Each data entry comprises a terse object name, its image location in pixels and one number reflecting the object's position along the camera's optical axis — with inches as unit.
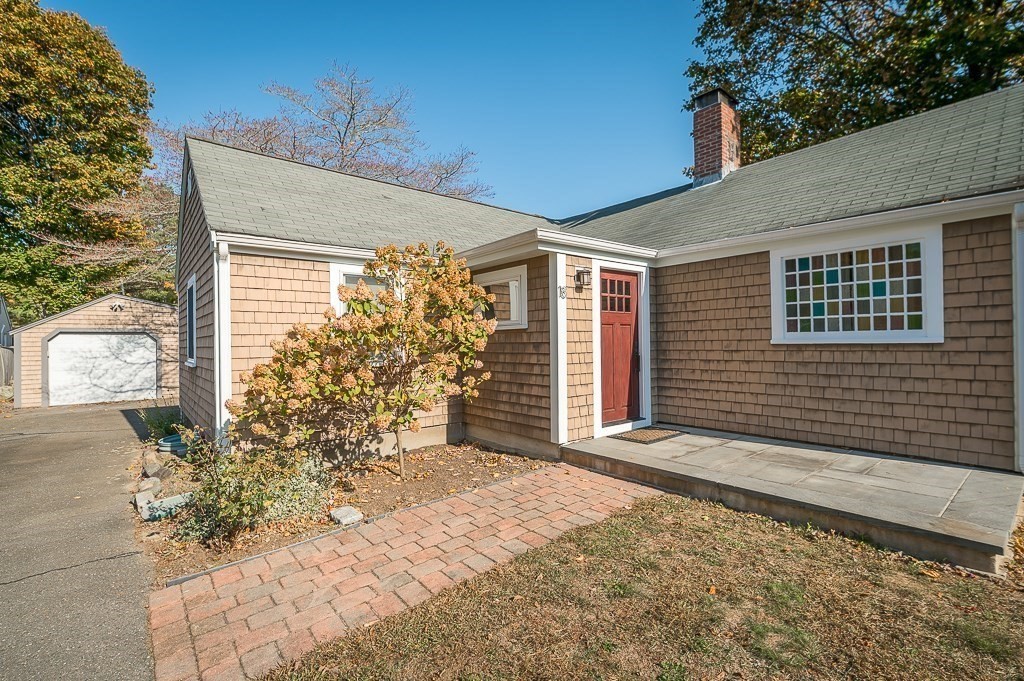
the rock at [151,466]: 239.8
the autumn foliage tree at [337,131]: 725.9
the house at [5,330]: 691.4
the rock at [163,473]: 236.1
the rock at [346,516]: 169.9
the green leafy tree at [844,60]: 469.7
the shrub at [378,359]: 198.5
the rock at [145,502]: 182.7
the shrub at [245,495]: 158.4
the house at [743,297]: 189.8
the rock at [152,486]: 210.5
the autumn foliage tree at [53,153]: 638.5
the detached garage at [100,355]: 511.5
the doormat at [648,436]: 244.9
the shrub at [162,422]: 330.6
